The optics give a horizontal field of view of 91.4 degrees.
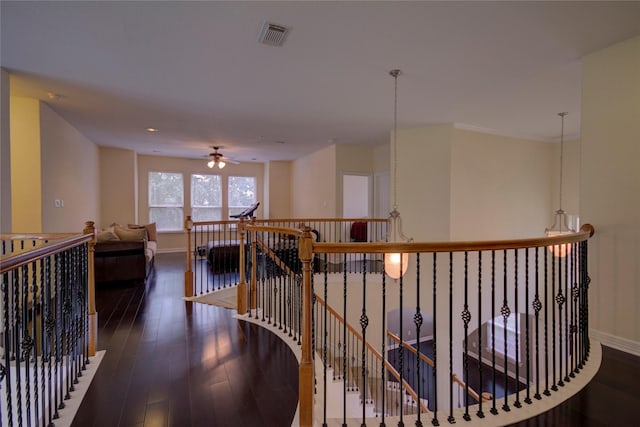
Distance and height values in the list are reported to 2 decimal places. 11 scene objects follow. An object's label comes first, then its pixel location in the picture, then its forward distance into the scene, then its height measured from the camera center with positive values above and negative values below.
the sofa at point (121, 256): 5.23 -0.88
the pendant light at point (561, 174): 4.94 +0.68
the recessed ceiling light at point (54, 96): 4.00 +1.42
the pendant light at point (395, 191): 3.22 +0.29
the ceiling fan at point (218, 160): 7.30 +1.06
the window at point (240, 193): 10.02 +0.41
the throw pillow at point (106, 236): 5.29 -0.53
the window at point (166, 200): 9.06 +0.15
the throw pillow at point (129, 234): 5.47 -0.51
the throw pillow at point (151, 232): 7.70 -0.66
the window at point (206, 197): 9.48 +0.25
